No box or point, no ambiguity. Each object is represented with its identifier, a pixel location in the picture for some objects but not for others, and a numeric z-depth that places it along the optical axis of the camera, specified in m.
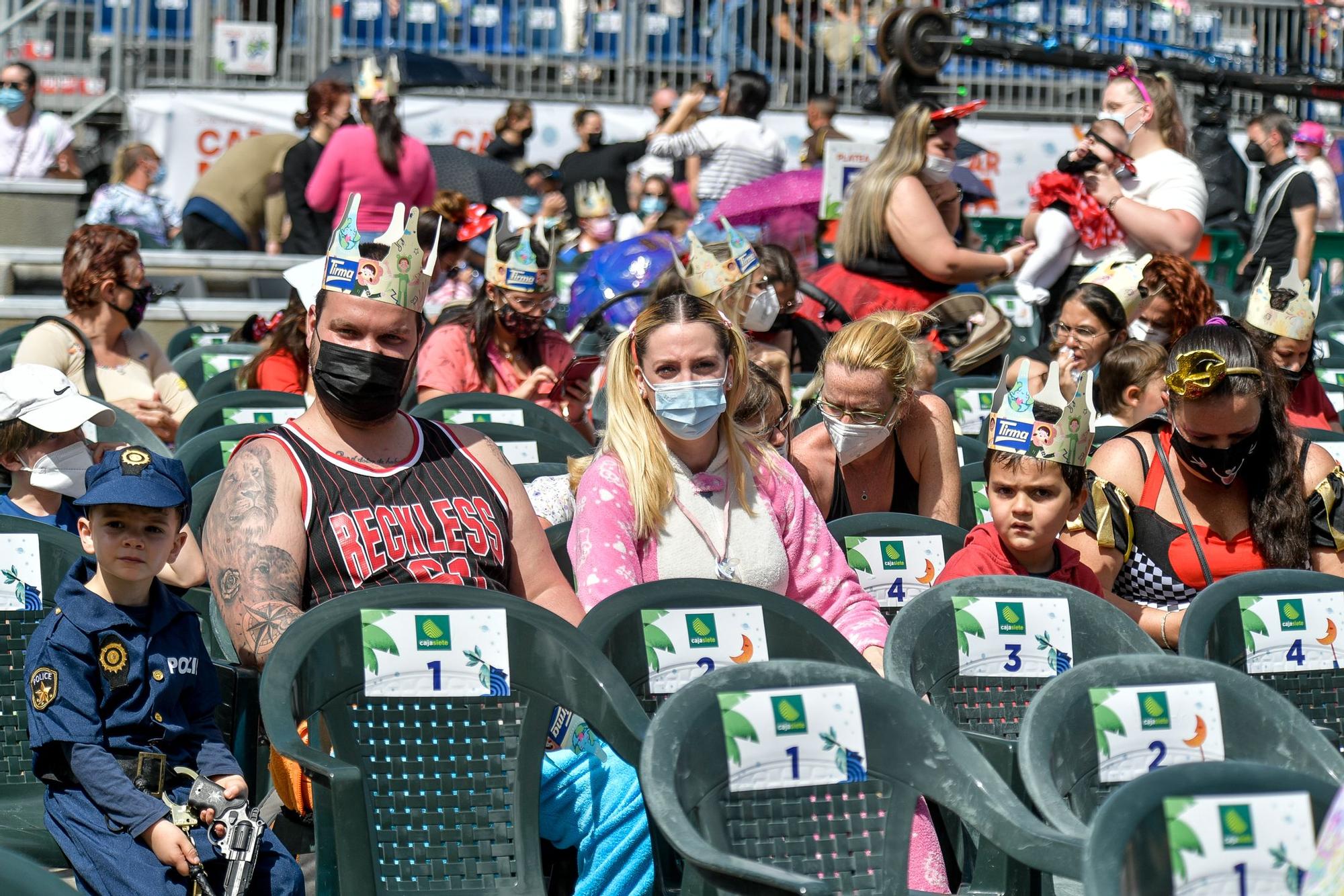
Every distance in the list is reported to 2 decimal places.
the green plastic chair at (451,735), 5.77
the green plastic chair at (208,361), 13.73
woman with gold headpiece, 8.10
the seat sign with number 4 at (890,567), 8.07
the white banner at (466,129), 27.12
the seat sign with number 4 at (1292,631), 6.93
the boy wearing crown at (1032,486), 7.59
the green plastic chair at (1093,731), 5.46
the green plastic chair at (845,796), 5.18
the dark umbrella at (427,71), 27.52
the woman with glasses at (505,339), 12.45
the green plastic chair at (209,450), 9.35
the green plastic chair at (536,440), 10.02
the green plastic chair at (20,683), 6.68
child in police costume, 5.88
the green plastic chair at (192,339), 16.23
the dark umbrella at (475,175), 23.36
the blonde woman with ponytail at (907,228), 13.01
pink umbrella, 18.08
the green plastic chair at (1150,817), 4.43
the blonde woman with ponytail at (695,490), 7.27
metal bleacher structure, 29.12
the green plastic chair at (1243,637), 6.79
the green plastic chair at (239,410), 10.63
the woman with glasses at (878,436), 8.66
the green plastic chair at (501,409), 10.75
